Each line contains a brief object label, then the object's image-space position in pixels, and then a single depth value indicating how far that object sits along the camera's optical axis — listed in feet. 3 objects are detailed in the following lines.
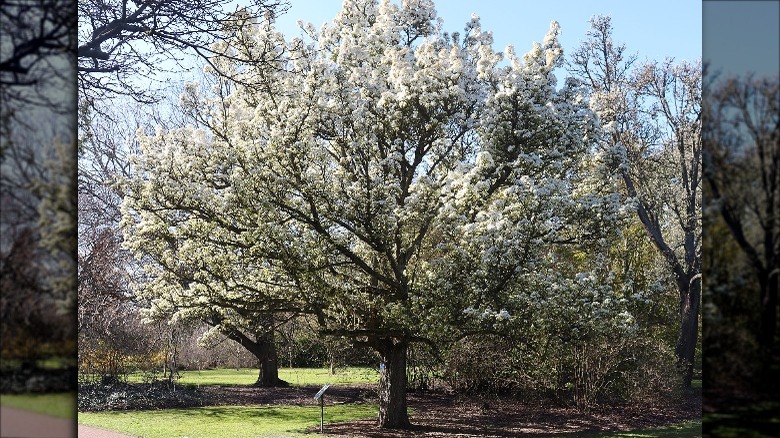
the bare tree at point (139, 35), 25.21
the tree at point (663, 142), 67.72
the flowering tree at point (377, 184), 36.01
